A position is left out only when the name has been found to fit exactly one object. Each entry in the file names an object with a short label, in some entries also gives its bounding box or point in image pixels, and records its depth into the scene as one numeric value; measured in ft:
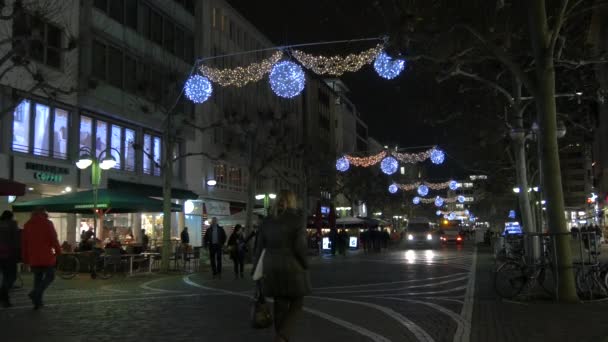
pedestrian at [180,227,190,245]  107.76
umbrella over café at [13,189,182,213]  70.49
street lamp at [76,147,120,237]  69.36
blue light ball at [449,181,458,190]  182.85
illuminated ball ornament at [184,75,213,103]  78.71
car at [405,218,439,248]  175.83
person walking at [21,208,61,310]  38.68
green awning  108.17
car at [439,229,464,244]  191.21
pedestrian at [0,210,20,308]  40.55
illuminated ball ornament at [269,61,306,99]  67.46
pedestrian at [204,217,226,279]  69.10
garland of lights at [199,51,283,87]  92.99
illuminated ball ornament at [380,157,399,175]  122.13
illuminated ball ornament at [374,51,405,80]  51.45
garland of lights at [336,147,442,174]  116.16
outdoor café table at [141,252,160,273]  76.76
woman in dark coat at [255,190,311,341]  22.21
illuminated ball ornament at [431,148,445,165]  115.14
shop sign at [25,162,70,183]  87.55
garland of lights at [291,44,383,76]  65.80
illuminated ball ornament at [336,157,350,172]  142.10
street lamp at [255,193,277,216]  129.71
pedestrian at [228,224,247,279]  67.10
